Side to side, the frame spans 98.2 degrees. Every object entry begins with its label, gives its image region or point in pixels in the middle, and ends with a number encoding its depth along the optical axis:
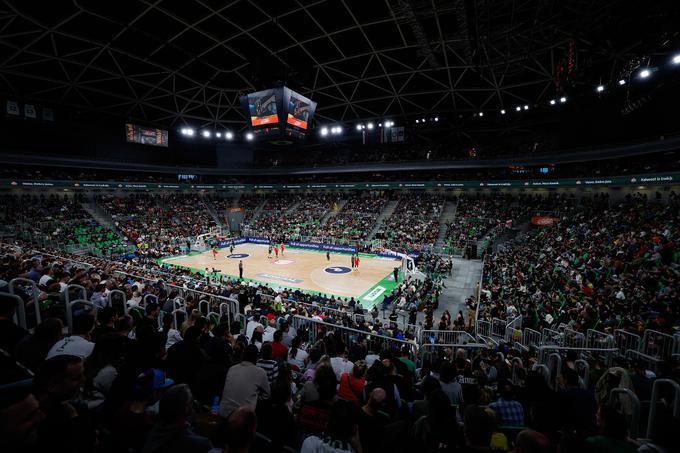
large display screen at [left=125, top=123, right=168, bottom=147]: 38.97
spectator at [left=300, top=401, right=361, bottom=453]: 2.66
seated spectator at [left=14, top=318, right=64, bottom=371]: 3.43
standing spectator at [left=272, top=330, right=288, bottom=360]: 5.54
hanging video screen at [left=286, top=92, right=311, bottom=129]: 24.57
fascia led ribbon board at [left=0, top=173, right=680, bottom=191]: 23.85
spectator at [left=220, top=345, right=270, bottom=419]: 3.46
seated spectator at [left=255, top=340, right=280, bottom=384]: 4.66
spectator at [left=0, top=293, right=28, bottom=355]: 3.58
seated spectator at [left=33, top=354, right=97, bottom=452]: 1.84
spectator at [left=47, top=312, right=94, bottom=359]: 3.60
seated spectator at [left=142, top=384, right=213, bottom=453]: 2.32
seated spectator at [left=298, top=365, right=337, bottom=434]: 3.09
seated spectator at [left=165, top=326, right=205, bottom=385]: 4.05
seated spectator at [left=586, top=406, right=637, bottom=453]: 2.75
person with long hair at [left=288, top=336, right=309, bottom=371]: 5.97
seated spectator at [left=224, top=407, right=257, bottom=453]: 2.19
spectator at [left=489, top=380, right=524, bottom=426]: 3.93
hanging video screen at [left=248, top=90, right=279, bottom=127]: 24.23
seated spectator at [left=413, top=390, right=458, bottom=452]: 2.76
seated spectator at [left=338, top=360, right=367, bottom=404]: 4.05
